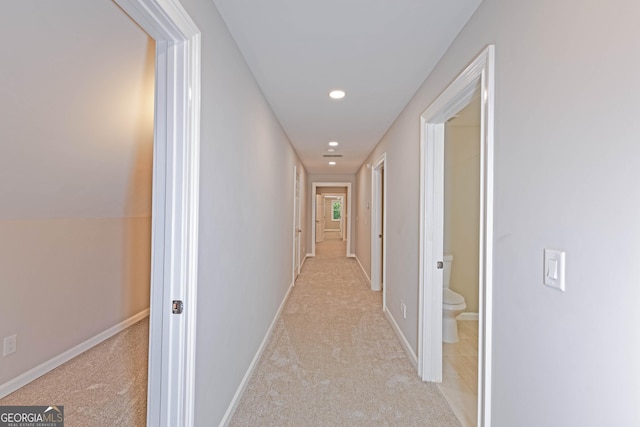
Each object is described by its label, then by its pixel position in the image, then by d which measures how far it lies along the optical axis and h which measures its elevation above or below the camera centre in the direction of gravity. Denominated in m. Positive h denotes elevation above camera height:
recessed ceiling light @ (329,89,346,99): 2.66 +1.04
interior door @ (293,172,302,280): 5.42 -0.29
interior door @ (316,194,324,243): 12.26 -0.15
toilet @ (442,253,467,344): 2.92 -0.86
